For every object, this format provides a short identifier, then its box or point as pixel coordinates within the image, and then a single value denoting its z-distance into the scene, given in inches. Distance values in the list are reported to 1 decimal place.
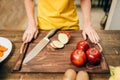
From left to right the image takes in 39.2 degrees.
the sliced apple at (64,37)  37.1
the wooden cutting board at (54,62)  31.0
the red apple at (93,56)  31.0
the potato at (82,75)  27.1
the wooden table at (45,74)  30.3
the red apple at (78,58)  30.8
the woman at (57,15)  43.9
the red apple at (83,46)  33.5
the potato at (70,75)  26.8
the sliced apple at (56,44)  35.7
